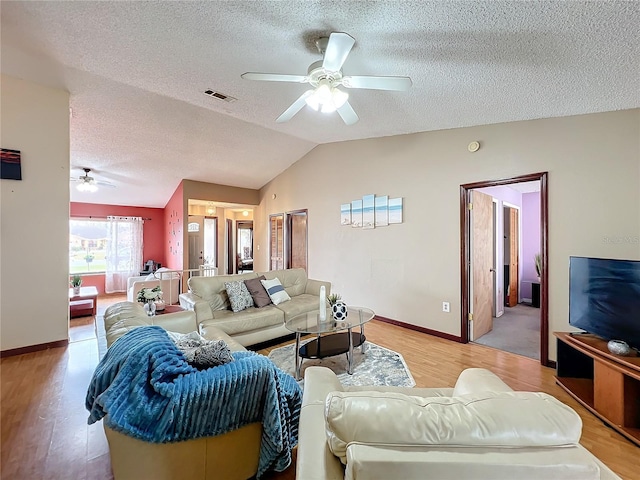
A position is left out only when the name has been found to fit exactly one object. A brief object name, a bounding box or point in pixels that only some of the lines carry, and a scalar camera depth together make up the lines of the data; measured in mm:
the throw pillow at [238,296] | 3318
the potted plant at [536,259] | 5523
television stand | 1856
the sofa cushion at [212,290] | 3298
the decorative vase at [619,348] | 1988
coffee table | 2633
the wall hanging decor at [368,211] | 4488
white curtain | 7090
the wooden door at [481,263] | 3594
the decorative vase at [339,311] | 2926
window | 6855
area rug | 2564
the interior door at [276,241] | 6645
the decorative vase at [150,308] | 2834
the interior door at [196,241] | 7458
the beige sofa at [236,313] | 3010
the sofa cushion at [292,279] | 4074
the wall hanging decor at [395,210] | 4133
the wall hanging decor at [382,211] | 4301
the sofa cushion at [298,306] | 3427
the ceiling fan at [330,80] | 1835
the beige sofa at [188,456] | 1220
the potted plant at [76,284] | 4625
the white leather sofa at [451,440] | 753
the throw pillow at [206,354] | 1428
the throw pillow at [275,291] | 3619
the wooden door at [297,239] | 6012
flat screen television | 2045
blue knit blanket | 1156
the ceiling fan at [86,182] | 5148
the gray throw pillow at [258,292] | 3504
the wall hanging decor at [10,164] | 2867
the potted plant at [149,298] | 2857
